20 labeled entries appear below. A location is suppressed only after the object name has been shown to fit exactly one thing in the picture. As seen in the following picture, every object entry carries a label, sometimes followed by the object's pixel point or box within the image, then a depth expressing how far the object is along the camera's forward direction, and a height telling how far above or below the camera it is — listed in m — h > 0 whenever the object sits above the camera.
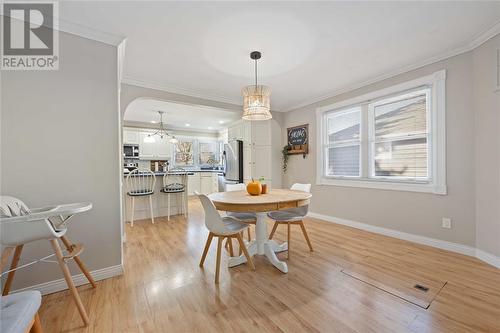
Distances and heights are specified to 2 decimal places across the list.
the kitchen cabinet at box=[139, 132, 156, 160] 6.43 +0.57
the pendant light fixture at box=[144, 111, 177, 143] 6.12 +1.03
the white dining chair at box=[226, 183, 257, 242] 2.39 -0.60
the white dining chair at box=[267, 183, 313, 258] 2.39 -0.58
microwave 6.14 +0.47
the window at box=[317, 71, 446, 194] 2.65 +0.41
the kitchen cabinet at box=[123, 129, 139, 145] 6.15 +0.90
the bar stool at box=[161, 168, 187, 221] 4.17 -0.38
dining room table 1.84 -0.35
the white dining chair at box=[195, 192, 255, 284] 1.90 -0.59
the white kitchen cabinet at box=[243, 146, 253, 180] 4.72 +0.08
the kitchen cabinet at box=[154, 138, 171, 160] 6.71 +0.60
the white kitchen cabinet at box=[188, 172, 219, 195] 6.93 -0.52
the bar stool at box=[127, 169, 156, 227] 3.84 -0.35
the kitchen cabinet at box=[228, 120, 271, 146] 4.66 +0.76
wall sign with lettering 4.33 +0.58
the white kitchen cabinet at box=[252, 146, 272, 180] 4.70 +0.08
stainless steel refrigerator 5.00 +0.13
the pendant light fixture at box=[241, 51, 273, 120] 2.31 +0.73
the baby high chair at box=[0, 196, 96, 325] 1.28 -0.40
